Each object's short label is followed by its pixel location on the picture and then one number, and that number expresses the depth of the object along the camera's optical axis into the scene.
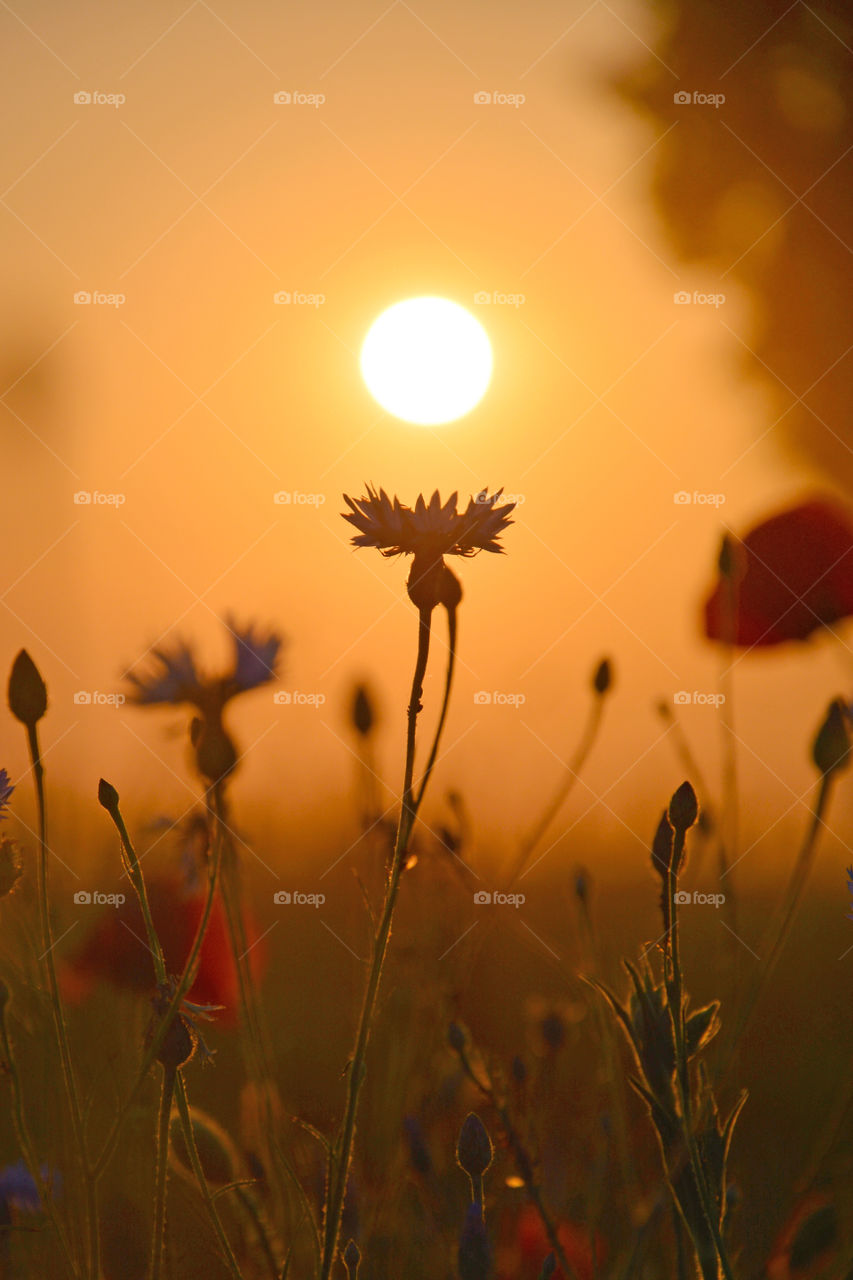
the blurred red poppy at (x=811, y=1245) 0.87
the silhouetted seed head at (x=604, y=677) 0.99
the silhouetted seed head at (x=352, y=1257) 0.88
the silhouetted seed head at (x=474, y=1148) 0.88
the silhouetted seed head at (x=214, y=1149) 0.92
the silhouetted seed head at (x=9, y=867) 0.89
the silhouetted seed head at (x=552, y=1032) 0.97
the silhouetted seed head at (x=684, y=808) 0.87
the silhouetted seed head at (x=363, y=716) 0.98
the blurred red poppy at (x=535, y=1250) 0.94
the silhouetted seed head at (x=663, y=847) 0.88
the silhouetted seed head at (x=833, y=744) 0.90
